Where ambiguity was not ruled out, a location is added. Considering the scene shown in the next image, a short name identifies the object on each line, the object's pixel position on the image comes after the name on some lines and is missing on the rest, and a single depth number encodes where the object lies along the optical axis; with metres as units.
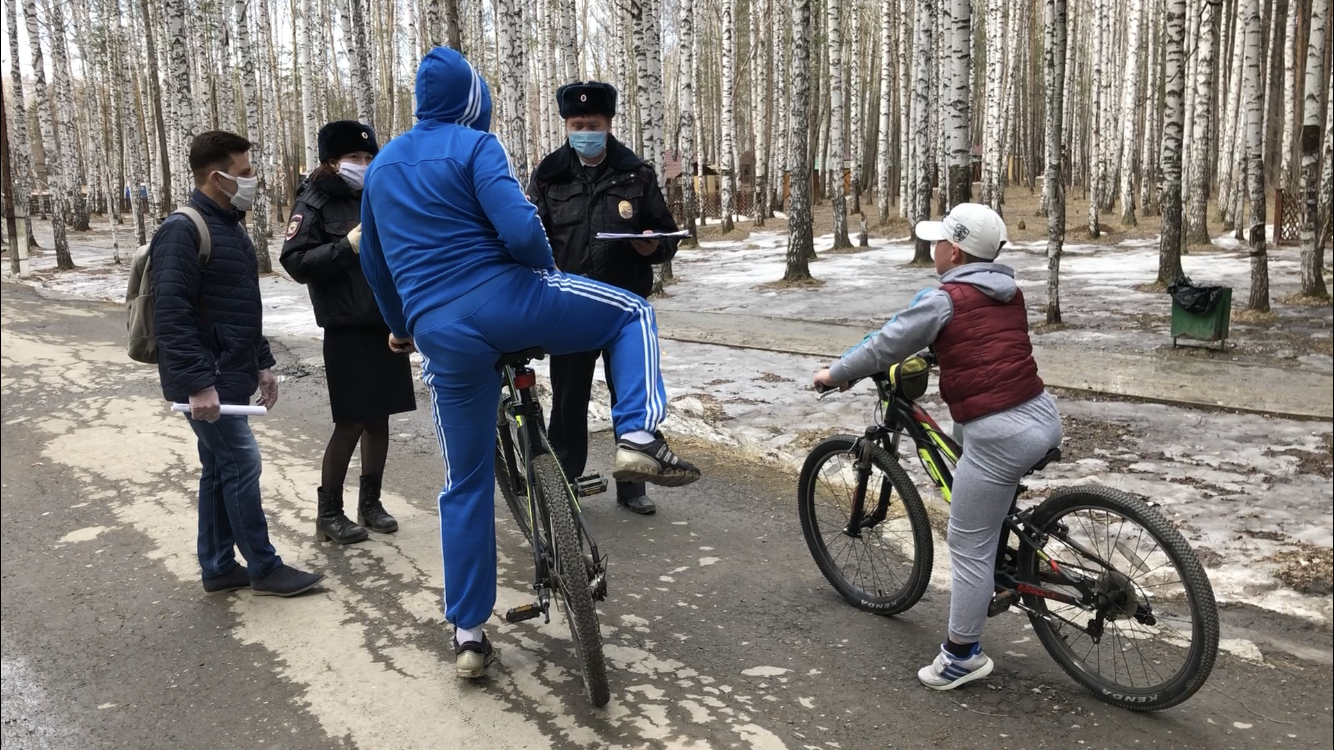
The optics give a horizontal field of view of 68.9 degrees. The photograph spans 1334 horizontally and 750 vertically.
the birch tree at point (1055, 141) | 11.80
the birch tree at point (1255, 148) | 11.87
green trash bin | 9.62
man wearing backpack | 4.07
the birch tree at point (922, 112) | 19.56
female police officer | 4.79
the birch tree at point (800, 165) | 16.89
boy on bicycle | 3.38
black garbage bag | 9.58
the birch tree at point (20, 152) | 23.65
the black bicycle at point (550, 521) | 3.24
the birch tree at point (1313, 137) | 11.95
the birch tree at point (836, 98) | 20.19
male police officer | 5.27
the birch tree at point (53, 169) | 22.73
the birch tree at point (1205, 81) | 14.25
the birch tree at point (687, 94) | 21.70
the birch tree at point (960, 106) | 12.35
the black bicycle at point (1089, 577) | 3.20
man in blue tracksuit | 3.19
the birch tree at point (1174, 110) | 12.67
